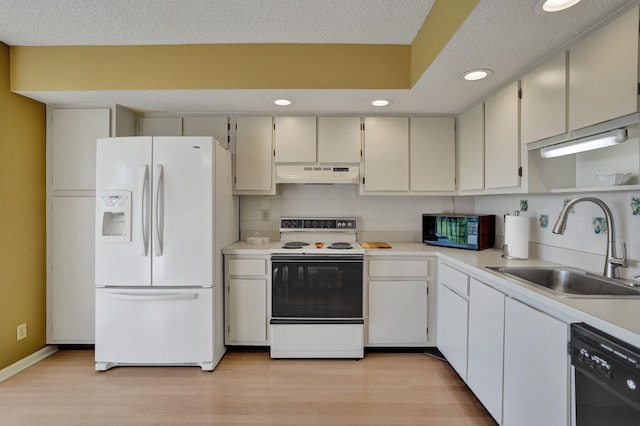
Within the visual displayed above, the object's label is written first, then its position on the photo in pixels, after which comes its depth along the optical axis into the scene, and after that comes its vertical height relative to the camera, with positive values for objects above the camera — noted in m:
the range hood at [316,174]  2.96 +0.37
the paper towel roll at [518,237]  2.21 -0.15
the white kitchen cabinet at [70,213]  2.72 +0.00
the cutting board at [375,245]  2.93 -0.28
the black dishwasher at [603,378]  0.95 -0.52
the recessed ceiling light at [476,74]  2.08 +0.92
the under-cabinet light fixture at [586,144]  1.36 +0.34
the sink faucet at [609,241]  1.64 -0.13
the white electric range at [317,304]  2.64 -0.74
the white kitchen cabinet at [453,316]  2.17 -0.75
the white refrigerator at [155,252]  2.42 -0.29
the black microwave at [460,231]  2.71 -0.14
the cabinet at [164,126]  3.03 +0.82
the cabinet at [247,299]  2.71 -0.72
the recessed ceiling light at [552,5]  1.37 +0.90
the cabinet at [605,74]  1.32 +0.63
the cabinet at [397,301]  2.72 -0.73
